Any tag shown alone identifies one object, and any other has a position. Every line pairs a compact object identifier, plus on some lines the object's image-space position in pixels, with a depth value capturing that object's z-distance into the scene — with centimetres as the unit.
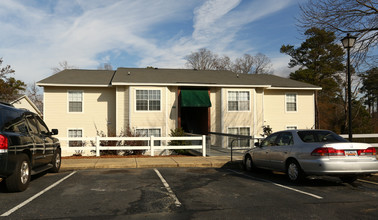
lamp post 1188
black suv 630
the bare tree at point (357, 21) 1370
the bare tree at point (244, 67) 5353
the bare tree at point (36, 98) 5481
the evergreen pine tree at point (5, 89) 3297
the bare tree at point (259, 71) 5361
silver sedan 742
